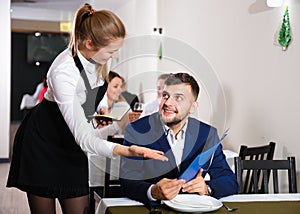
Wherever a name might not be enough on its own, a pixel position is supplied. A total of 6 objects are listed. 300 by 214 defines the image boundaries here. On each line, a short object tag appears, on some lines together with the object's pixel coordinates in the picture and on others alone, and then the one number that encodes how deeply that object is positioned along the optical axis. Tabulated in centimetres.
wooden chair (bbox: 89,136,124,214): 305
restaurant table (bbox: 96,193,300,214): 174
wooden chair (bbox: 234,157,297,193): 228
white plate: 169
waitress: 186
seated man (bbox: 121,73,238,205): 198
